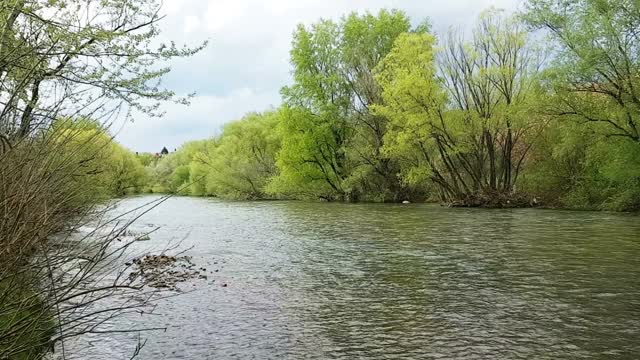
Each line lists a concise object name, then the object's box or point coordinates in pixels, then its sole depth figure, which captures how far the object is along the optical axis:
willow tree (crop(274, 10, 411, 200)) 53.09
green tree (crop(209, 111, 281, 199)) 69.50
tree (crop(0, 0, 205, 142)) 7.27
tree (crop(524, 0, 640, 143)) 29.78
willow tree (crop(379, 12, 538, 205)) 40.75
